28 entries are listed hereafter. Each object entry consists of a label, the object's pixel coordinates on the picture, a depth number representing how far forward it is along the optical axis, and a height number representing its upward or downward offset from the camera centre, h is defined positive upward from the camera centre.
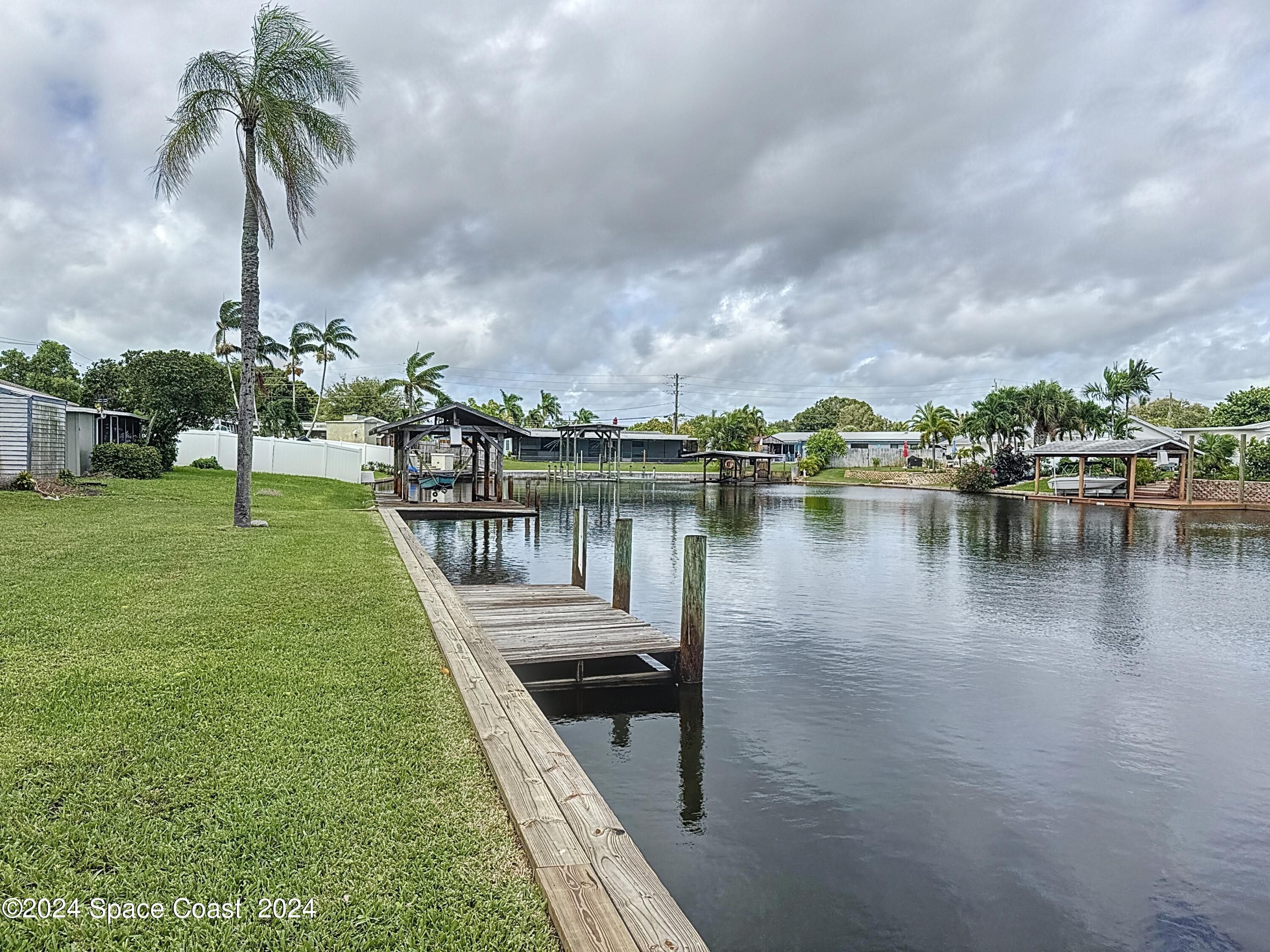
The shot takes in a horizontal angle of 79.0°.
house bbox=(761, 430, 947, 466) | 75.00 +3.11
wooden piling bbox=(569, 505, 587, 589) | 15.16 -1.59
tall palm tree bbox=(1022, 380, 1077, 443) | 58.09 +5.59
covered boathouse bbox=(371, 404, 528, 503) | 24.09 +1.19
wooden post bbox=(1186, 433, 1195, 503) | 36.53 +0.62
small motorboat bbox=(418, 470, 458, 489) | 25.72 -0.36
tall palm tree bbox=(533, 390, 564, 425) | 79.62 +6.74
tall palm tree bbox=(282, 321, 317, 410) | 53.44 +8.86
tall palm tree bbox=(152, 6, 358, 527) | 13.94 +6.46
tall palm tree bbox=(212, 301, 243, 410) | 45.88 +8.70
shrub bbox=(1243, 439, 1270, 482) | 41.12 +1.00
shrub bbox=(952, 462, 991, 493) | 51.47 -0.05
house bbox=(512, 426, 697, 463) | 74.00 +2.43
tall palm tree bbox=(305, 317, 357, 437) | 54.41 +9.09
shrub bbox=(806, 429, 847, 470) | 67.88 +2.70
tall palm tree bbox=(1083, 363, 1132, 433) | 59.09 +7.13
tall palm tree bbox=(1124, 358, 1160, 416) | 58.88 +7.99
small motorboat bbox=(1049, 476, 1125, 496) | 42.28 -0.36
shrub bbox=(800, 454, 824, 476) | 65.50 +0.85
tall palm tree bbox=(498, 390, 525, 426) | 72.19 +5.90
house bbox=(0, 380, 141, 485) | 18.98 +0.80
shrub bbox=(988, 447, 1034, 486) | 52.75 +0.81
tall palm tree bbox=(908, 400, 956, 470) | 69.62 +4.77
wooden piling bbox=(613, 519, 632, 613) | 11.87 -1.56
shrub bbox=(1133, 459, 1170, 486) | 45.66 +0.40
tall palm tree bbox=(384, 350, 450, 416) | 58.41 +6.96
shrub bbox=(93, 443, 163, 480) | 24.59 +0.18
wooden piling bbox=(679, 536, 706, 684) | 9.27 -1.86
